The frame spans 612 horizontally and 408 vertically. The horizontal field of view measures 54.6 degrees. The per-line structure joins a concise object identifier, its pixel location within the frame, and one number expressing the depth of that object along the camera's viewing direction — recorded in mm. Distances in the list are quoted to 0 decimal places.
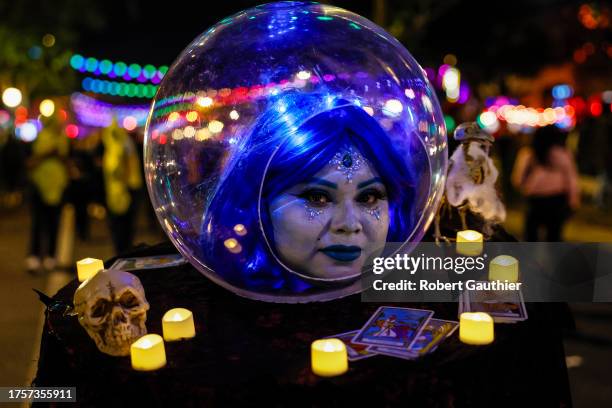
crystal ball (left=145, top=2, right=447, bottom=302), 2217
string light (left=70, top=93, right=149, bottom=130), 22484
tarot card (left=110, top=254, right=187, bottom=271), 3000
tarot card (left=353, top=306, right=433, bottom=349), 2057
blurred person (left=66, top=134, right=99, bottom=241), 7809
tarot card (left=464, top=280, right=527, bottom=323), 2213
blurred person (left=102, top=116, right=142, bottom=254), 6395
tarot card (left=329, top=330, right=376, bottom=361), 1949
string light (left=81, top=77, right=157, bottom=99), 21016
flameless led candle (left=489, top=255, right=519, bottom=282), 2494
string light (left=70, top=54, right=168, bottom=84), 16984
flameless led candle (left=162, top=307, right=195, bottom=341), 2130
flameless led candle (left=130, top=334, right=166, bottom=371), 1887
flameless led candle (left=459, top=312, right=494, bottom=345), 2008
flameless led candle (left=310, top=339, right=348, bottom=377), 1822
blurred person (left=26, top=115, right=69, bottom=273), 6281
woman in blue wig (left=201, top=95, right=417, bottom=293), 2197
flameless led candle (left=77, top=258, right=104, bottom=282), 2744
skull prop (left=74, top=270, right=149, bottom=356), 1977
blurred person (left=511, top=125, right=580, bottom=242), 5992
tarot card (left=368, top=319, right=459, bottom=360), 1947
